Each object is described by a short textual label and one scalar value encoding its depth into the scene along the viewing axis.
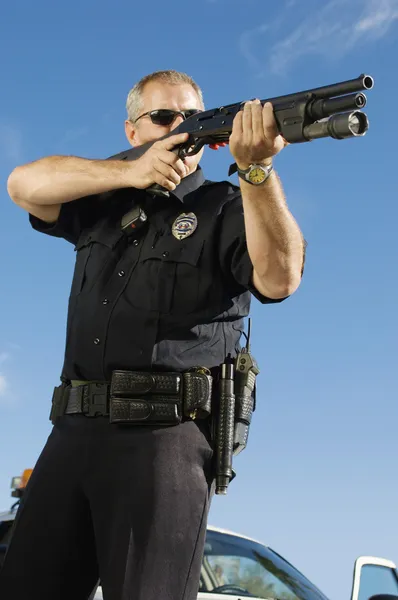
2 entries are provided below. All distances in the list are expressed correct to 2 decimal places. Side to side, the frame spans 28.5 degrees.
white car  5.15
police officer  2.63
